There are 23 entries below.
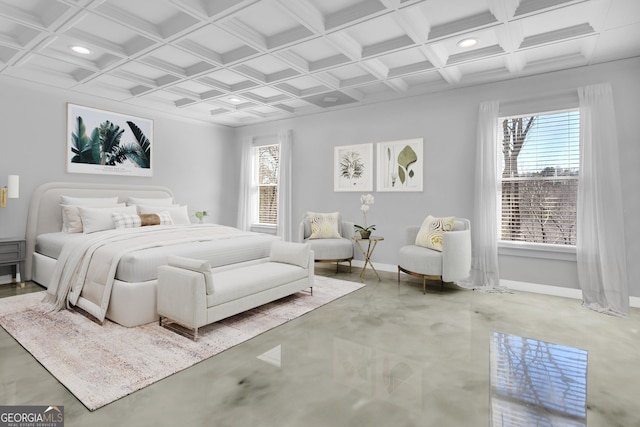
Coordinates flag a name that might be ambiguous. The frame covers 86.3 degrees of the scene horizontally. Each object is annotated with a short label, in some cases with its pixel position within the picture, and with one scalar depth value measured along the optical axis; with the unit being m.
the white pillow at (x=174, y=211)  5.10
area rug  2.10
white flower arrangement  5.05
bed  3.01
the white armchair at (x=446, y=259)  4.07
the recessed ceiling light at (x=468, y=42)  3.52
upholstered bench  2.73
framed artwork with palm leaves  5.02
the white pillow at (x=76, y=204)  4.53
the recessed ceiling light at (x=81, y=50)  3.66
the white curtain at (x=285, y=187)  6.46
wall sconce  4.23
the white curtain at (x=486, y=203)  4.41
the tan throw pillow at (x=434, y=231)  4.36
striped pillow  4.55
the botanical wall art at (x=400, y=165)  5.15
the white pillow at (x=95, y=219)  4.42
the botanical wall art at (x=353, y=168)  5.64
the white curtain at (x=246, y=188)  7.10
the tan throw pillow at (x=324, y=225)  5.41
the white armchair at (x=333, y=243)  5.10
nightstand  4.08
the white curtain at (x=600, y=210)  3.64
